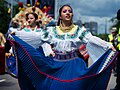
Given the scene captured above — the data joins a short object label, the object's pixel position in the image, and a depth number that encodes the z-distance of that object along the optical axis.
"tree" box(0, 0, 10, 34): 23.46
